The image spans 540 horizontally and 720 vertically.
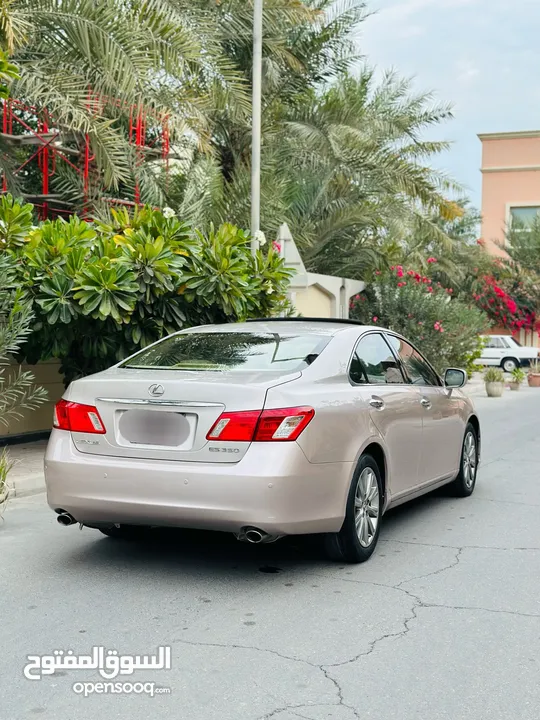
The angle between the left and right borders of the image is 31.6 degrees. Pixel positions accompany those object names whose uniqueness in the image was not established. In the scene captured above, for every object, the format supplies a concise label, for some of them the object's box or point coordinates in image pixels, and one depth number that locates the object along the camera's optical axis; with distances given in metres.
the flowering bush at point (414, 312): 22.38
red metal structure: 15.39
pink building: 47.34
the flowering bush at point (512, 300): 41.09
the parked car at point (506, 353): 37.66
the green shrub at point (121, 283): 10.02
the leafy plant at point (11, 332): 7.88
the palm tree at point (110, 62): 13.07
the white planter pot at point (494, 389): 23.72
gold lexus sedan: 5.37
